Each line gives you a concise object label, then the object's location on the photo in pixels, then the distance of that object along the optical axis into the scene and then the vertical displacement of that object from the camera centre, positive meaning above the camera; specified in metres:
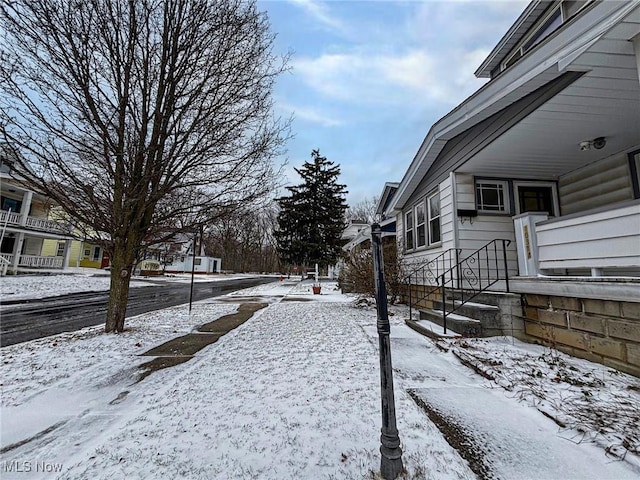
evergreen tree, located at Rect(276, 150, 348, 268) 25.69 +5.16
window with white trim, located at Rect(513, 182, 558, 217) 6.32 +1.81
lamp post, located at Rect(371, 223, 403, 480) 1.68 -0.68
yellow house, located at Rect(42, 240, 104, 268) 28.31 +1.97
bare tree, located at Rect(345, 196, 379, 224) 45.66 +10.87
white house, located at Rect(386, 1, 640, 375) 3.17 +1.98
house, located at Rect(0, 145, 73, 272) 18.44 +2.57
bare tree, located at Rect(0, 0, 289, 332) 4.67 +2.85
